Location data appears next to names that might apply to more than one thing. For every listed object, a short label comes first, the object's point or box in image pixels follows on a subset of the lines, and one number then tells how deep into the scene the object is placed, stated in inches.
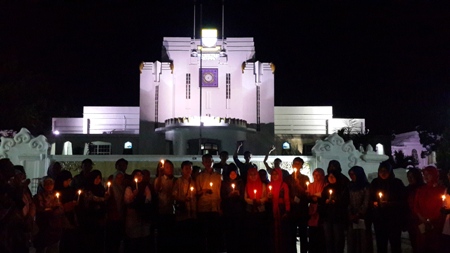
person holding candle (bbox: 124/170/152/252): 311.6
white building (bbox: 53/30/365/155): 1204.5
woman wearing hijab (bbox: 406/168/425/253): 299.3
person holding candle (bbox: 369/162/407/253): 307.9
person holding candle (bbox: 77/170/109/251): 307.1
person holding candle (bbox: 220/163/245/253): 339.3
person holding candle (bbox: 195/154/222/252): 336.8
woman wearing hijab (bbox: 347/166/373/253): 321.7
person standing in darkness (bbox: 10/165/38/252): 250.1
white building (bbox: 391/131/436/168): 1439.5
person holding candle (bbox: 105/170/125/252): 319.3
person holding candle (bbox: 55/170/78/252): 304.5
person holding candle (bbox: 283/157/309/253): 332.8
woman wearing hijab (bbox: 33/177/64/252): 293.0
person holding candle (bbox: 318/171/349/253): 315.6
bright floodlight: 1240.8
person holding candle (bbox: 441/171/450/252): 268.5
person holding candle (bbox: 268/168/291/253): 335.3
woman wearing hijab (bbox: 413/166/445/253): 287.7
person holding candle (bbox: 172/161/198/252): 329.1
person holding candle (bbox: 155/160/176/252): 331.3
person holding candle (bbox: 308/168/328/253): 327.3
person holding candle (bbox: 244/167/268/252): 335.0
